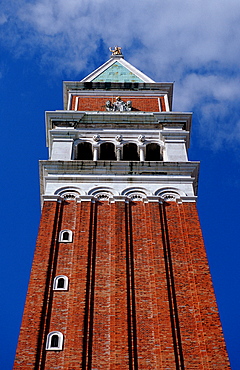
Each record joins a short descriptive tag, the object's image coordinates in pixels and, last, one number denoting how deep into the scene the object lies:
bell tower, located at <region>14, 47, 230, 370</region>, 26.12
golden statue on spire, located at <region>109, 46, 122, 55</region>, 58.03
